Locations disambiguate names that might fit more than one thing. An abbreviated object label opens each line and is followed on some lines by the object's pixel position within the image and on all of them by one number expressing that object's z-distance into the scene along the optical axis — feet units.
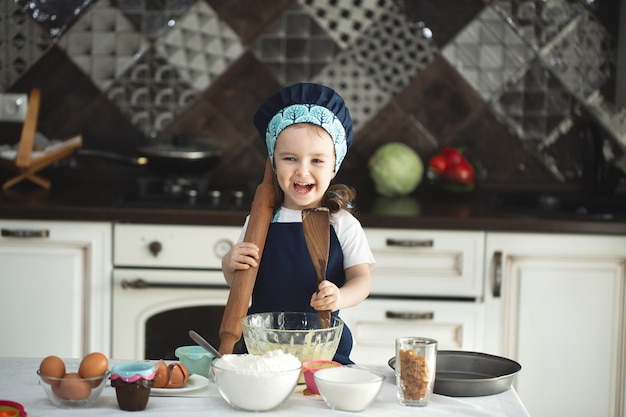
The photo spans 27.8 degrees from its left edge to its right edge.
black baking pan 7.04
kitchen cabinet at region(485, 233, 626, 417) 11.84
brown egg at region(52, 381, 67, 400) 6.64
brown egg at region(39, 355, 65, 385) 6.64
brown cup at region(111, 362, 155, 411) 6.62
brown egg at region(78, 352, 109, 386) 6.67
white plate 6.96
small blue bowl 7.40
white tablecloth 6.67
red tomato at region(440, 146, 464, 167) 13.76
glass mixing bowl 7.15
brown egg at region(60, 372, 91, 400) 6.60
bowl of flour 6.55
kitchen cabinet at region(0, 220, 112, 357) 11.87
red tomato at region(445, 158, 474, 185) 13.65
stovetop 12.08
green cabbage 13.69
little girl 8.05
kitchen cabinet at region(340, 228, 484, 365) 11.86
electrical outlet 14.29
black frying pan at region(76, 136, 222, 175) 13.06
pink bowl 6.96
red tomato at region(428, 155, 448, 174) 13.77
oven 11.88
